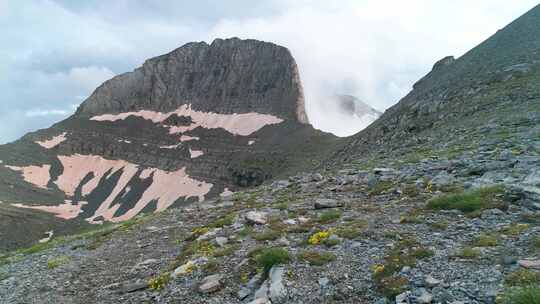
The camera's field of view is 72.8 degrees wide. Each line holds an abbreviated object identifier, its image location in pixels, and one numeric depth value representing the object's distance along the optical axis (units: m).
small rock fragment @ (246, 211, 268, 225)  15.35
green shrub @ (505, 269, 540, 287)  6.77
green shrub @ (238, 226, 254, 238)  14.12
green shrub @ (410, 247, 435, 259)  9.00
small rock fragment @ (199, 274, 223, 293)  9.96
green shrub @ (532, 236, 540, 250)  8.21
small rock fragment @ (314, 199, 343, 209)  15.90
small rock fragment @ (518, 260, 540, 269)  7.31
